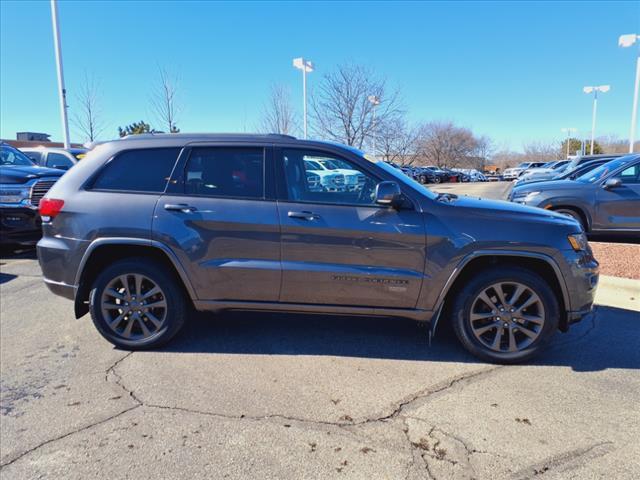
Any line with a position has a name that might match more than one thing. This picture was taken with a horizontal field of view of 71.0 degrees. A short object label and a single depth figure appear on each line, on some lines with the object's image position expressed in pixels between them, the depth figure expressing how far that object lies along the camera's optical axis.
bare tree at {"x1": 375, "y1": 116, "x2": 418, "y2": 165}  24.36
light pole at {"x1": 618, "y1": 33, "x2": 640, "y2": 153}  29.26
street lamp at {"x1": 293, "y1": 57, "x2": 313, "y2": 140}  27.39
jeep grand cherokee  3.59
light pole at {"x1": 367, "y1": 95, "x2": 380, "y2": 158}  22.83
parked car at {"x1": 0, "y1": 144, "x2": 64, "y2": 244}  7.31
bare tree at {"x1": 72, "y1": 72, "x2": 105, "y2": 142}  23.14
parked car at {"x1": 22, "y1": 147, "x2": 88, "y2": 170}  12.56
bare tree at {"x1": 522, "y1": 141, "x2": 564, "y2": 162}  81.69
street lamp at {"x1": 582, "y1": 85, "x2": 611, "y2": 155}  45.72
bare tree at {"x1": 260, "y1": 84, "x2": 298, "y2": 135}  26.31
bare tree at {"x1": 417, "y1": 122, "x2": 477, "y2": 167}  61.86
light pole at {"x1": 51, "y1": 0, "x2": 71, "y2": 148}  16.94
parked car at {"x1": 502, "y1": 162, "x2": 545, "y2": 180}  45.84
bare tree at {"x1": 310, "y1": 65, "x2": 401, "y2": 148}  22.88
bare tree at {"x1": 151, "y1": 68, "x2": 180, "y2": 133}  21.53
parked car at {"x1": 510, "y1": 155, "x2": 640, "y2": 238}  7.98
